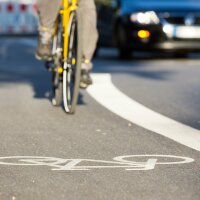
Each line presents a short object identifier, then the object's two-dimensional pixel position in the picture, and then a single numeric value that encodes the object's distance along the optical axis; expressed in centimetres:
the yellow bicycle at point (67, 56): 1159
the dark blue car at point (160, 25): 2216
